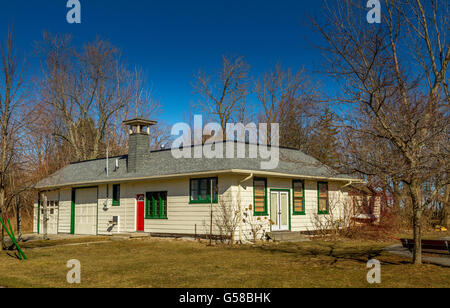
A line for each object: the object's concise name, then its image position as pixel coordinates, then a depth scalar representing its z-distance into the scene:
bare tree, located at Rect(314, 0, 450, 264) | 10.24
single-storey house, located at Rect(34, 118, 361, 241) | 18.19
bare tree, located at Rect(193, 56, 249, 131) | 37.22
